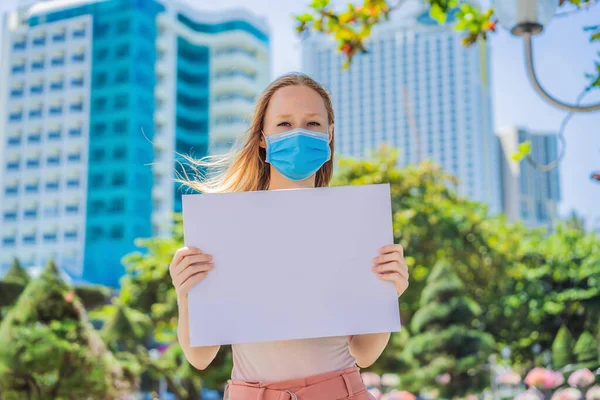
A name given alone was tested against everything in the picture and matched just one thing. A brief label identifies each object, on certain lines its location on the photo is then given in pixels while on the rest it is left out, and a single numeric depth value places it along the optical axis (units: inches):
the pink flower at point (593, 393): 283.9
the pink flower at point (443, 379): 391.9
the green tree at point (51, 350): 255.6
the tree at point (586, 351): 385.4
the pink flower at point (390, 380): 390.6
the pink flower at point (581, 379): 300.4
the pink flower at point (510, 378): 351.9
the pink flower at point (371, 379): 366.0
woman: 75.1
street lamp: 126.7
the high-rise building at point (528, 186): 4992.6
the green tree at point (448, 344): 394.9
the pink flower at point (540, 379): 317.7
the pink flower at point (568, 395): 262.0
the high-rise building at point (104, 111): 2129.7
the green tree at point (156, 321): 437.4
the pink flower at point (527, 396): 267.4
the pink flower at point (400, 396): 274.3
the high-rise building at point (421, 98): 4451.3
